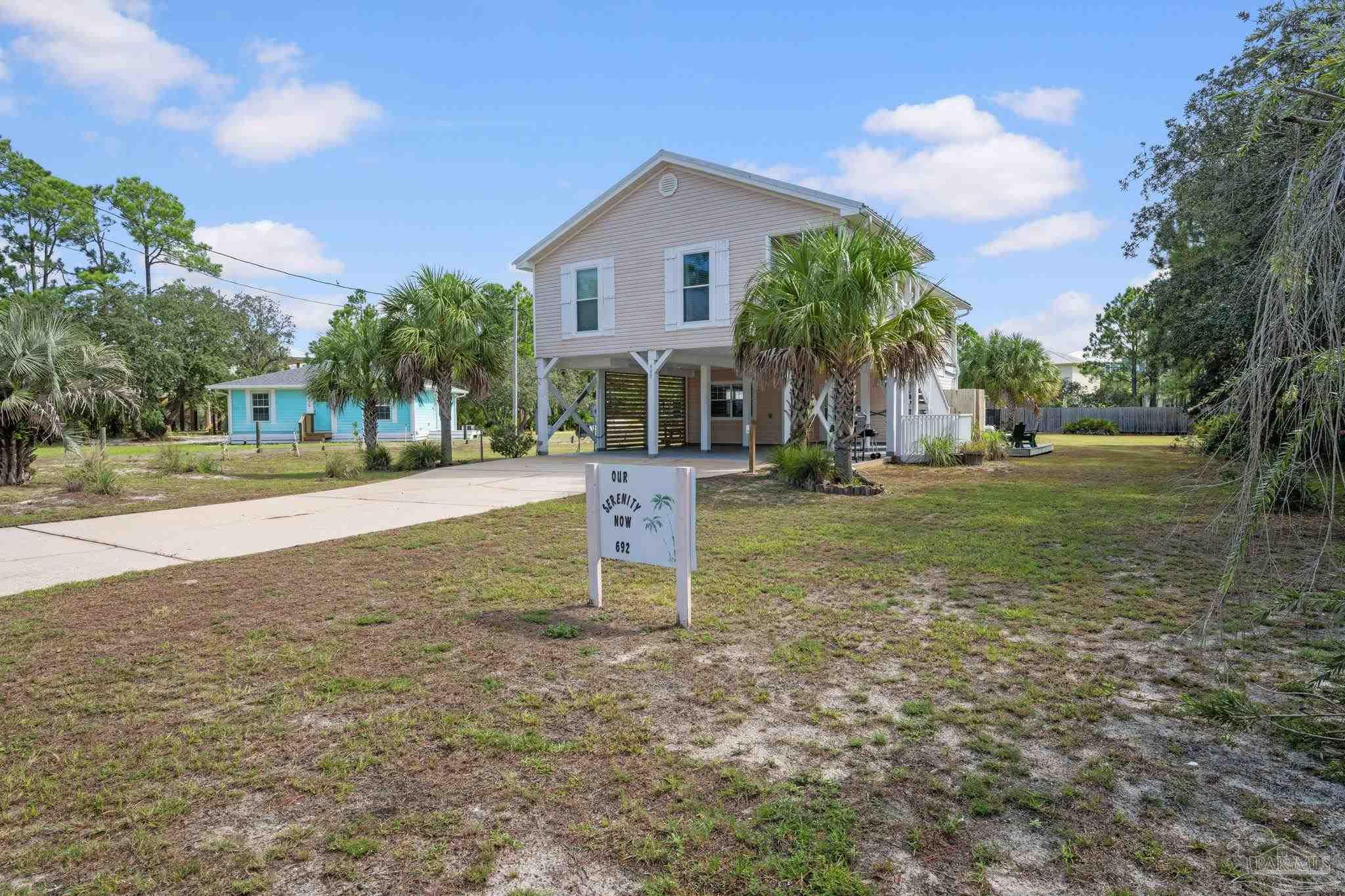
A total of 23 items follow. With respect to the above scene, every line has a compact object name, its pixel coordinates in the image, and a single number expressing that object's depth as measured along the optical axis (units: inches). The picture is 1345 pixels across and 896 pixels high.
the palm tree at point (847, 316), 441.7
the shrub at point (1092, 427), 1716.3
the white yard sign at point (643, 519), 195.9
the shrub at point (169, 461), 640.4
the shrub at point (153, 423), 1353.3
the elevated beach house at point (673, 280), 673.6
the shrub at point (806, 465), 478.0
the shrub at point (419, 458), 709.9
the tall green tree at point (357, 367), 713.6
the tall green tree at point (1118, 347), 2053.4
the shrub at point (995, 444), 727.7
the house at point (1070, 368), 2738.7
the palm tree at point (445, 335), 674.8
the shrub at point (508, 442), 789.9
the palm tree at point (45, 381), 458.9
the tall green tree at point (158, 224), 1696.6
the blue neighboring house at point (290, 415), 1391.5
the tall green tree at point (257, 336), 1831.9
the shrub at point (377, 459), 698.8
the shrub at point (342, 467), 626.5
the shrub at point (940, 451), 645.3
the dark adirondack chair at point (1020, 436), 829.2
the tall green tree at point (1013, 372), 1482.5
